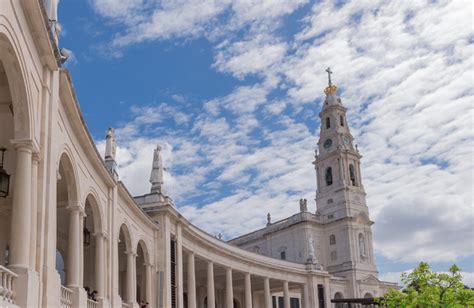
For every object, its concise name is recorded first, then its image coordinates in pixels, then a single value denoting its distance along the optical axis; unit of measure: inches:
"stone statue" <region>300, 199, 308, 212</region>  3351.4
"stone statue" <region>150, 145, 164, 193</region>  1511.8
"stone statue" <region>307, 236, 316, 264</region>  2657.5
